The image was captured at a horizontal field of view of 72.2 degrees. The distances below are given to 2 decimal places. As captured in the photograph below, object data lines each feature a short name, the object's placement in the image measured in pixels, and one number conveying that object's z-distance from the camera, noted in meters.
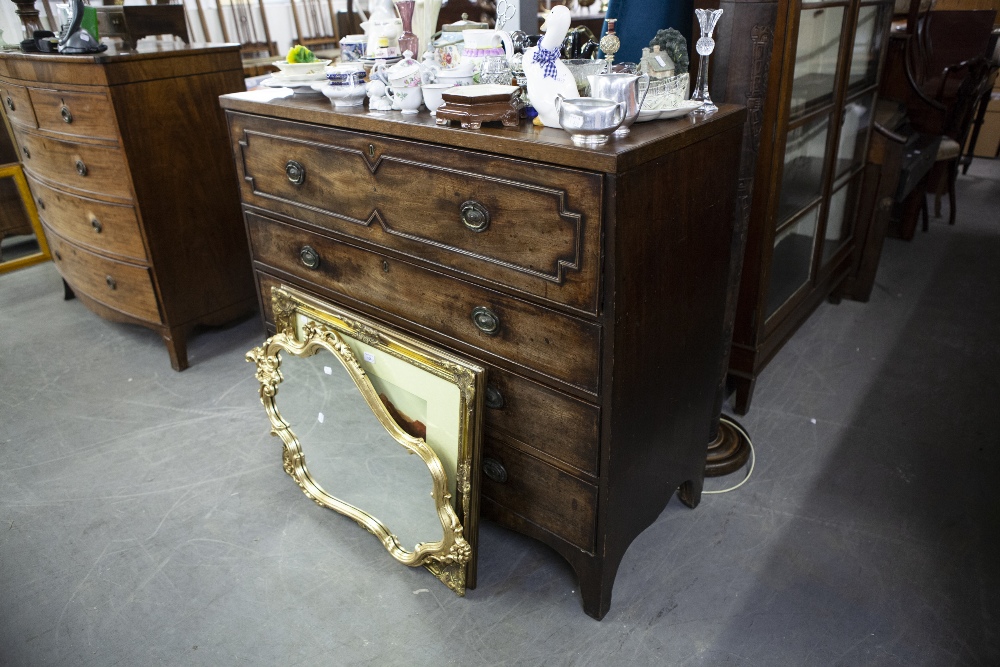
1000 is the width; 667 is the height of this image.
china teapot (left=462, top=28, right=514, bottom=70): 1.50
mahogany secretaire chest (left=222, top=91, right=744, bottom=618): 1.24
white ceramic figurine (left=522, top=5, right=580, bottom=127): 1.28
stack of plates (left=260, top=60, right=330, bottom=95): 1.72
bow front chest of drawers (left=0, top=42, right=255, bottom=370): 2.37
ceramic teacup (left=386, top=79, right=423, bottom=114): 1.47
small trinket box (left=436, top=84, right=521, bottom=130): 1.32
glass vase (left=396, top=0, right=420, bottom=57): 1.61
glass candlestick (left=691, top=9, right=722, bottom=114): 1.46
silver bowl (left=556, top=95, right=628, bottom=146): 1.16
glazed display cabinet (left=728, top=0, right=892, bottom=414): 1.91
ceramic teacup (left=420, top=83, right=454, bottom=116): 1.43
